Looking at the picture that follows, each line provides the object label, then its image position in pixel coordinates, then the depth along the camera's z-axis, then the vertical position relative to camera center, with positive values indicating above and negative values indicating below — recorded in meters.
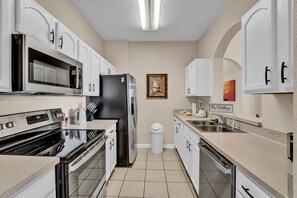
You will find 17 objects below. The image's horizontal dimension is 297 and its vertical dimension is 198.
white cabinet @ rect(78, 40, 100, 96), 1.69 +0.49
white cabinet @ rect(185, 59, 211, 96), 2.49 +0.44
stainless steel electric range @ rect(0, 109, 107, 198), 0.88 -0.38
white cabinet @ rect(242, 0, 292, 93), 0.74 +0.35
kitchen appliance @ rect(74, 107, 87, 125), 1.89 -0.24
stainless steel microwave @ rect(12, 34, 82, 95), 0.82 +0.24
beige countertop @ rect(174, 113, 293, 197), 0.64 -0.40
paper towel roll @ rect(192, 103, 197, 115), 2.83 -0.21
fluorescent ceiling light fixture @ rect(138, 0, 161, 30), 1.82 +1.40
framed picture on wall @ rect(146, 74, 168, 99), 3.20 +0.32
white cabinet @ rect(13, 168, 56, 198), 0.60 -0.46
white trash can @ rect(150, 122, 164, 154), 2.90 -0.90
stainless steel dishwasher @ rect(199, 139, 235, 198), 0.89 -0.62
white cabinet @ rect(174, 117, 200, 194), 1.57 -0.76
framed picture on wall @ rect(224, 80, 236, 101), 3.56 +0.27
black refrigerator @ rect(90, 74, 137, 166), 2.29 -0.13
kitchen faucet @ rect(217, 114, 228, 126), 1.90 -0.29
